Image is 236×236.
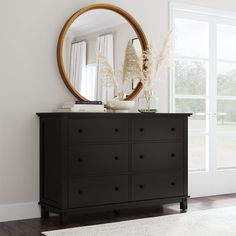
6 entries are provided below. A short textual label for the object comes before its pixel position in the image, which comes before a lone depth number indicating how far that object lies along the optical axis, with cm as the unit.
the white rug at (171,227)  353
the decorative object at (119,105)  425
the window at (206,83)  499
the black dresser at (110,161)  379
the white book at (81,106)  400
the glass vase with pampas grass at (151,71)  441
